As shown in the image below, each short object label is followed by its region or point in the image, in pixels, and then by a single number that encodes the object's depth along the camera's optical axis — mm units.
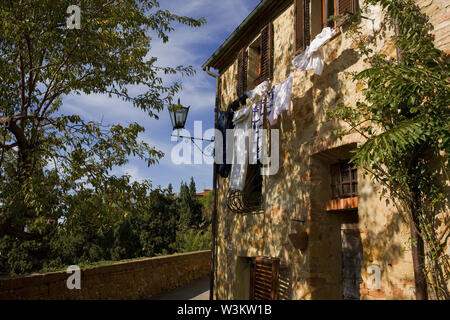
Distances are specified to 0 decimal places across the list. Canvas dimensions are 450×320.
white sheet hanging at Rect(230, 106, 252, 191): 6945
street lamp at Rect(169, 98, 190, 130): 7184
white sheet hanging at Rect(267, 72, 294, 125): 5879
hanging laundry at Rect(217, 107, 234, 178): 8031
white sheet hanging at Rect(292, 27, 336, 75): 5066
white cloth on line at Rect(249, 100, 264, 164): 6511
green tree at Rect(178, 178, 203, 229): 26497
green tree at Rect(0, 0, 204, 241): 4895
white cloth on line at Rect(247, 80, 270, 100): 6844
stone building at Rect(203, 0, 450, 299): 4039
